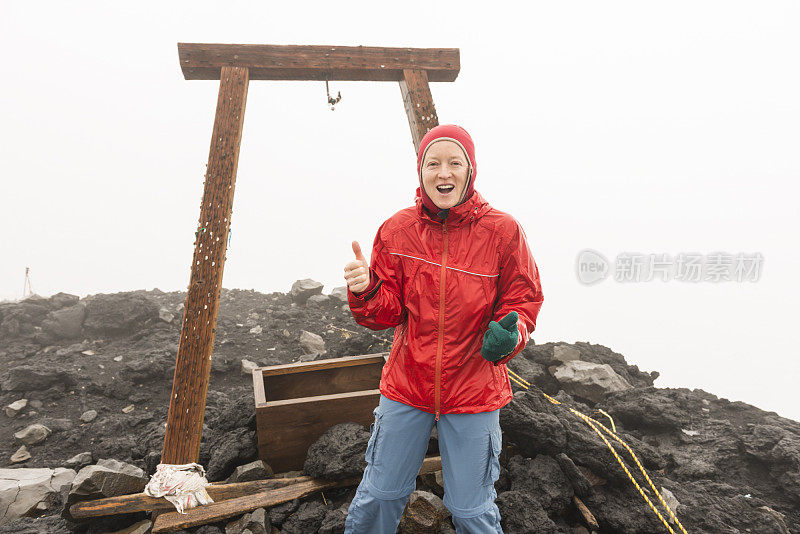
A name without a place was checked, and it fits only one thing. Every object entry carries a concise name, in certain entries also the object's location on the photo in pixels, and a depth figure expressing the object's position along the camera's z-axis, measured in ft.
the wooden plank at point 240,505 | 10.53
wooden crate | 12.06
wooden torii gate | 11.77
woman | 8.14
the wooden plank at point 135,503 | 10.73
